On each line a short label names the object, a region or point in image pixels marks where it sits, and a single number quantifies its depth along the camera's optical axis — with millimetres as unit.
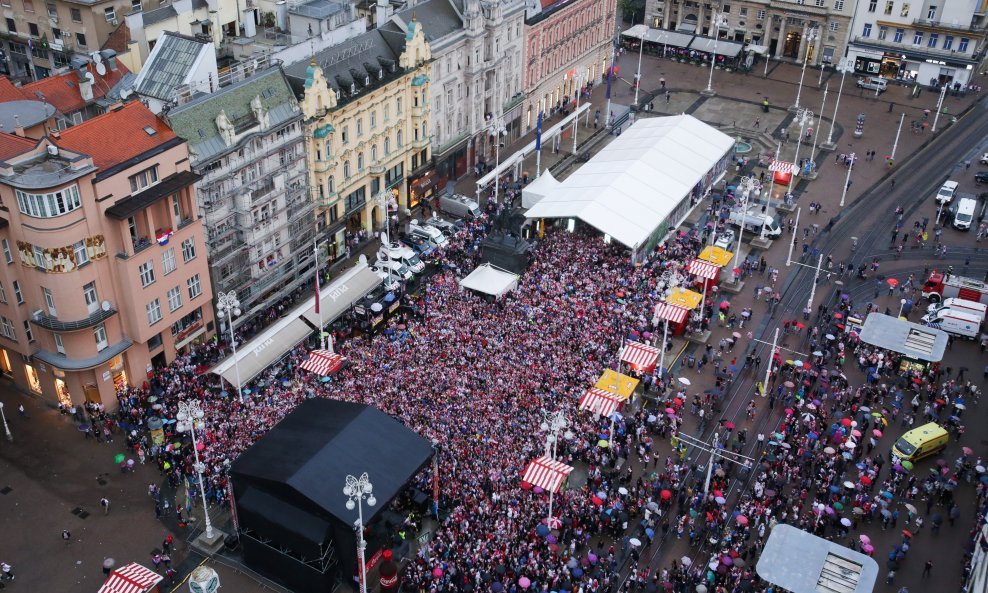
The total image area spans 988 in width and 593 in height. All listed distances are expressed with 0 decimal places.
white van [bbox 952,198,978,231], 96062
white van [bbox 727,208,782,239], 94625
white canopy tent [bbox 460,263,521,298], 80438
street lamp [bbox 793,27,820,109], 128050
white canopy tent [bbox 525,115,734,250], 87125
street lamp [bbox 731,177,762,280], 87875
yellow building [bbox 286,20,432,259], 80875
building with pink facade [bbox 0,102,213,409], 61156
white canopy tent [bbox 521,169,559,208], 94625
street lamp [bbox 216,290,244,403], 64438
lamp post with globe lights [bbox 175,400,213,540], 55188
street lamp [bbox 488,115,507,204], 97188
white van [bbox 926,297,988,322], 79875
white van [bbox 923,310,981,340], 79125
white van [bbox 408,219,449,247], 89750
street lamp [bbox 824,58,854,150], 135250
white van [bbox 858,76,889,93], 129500
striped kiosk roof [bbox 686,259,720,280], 81938
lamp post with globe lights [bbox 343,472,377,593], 46719
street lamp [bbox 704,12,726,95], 129850
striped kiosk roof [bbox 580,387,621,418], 65250
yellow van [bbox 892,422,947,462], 65500
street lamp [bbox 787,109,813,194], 102850
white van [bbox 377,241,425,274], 84625
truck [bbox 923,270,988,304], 82125
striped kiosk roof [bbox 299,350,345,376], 69875
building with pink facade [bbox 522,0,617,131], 109625
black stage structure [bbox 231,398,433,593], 52750
